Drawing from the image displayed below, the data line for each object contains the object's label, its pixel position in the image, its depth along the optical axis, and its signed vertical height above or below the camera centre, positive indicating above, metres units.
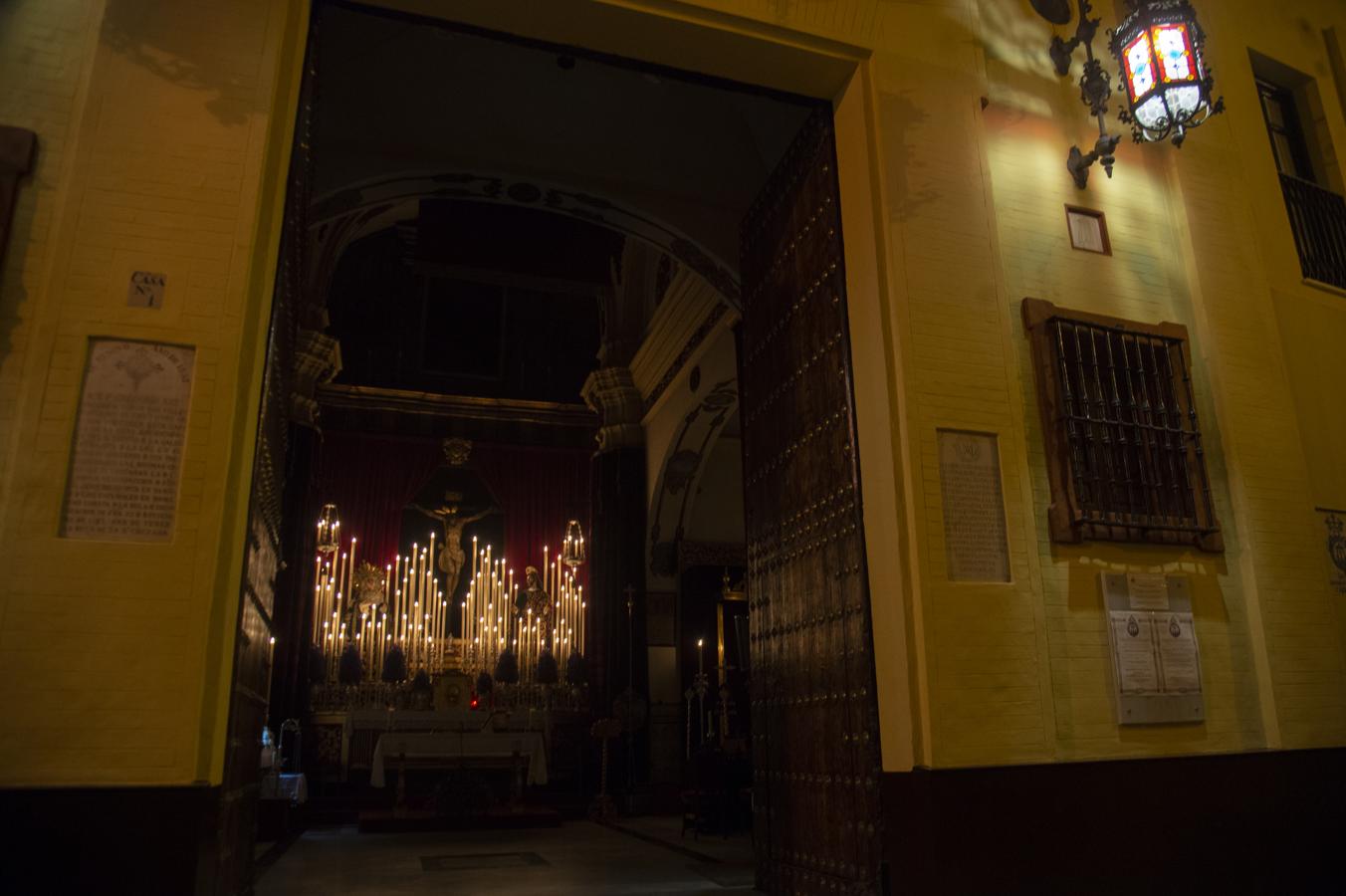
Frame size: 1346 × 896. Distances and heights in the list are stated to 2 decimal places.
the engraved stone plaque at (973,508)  4.30 +0.97
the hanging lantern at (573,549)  12.01 +2.31
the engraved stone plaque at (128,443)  3.35 +1.04
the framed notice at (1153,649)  4.38 +0.34
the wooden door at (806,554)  4.41 +0.90
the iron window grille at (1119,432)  4.56 +1.39
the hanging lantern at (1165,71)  4.84 +3.22
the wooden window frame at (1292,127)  6.64 +4.01
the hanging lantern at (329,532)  10.63 +2.28
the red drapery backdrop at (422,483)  12.88 +3.40
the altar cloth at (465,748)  9.20 -0.10
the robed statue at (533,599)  12.11 +1.68
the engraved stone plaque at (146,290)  3.57 +1.64
